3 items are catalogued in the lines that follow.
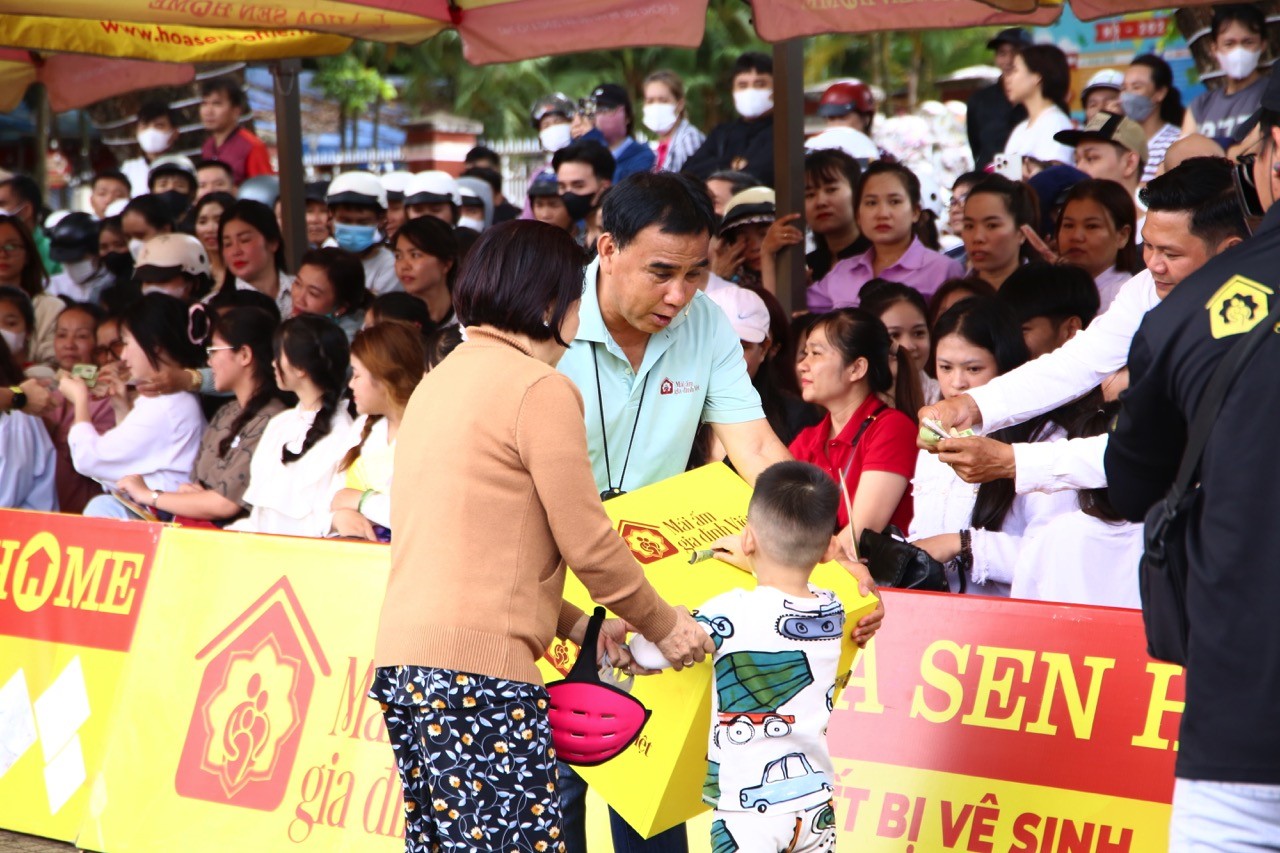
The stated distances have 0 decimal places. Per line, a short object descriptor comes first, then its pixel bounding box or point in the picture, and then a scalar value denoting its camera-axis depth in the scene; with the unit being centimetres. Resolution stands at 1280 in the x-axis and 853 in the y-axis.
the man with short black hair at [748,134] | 990
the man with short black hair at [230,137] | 1280
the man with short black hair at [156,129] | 1390
